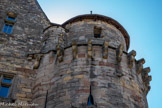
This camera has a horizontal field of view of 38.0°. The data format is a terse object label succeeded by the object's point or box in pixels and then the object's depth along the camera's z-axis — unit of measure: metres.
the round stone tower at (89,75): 7.51
